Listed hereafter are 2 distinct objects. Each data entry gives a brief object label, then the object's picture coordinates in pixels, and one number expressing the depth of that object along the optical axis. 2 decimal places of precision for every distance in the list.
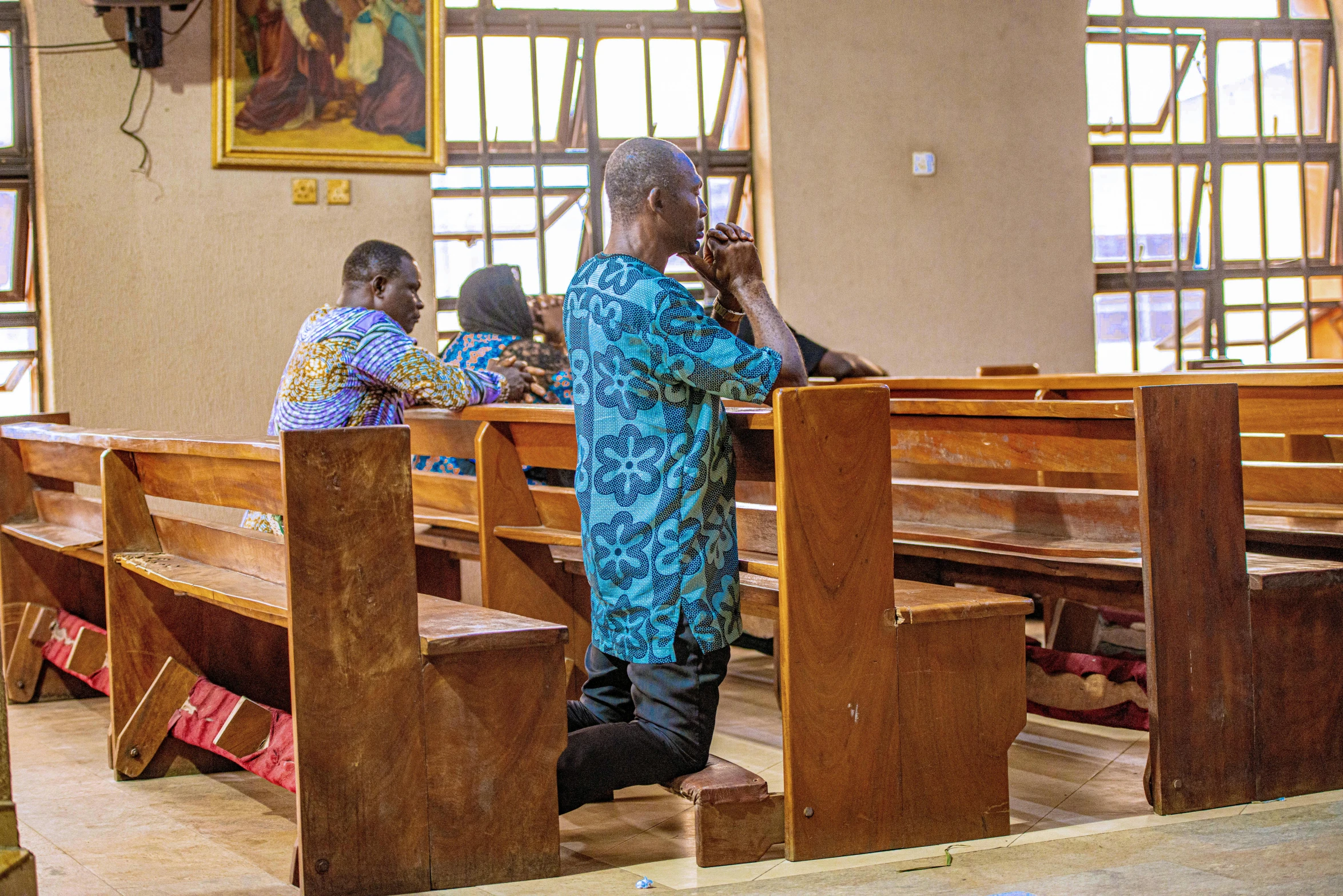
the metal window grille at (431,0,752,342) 7.99
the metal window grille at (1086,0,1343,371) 9.07
